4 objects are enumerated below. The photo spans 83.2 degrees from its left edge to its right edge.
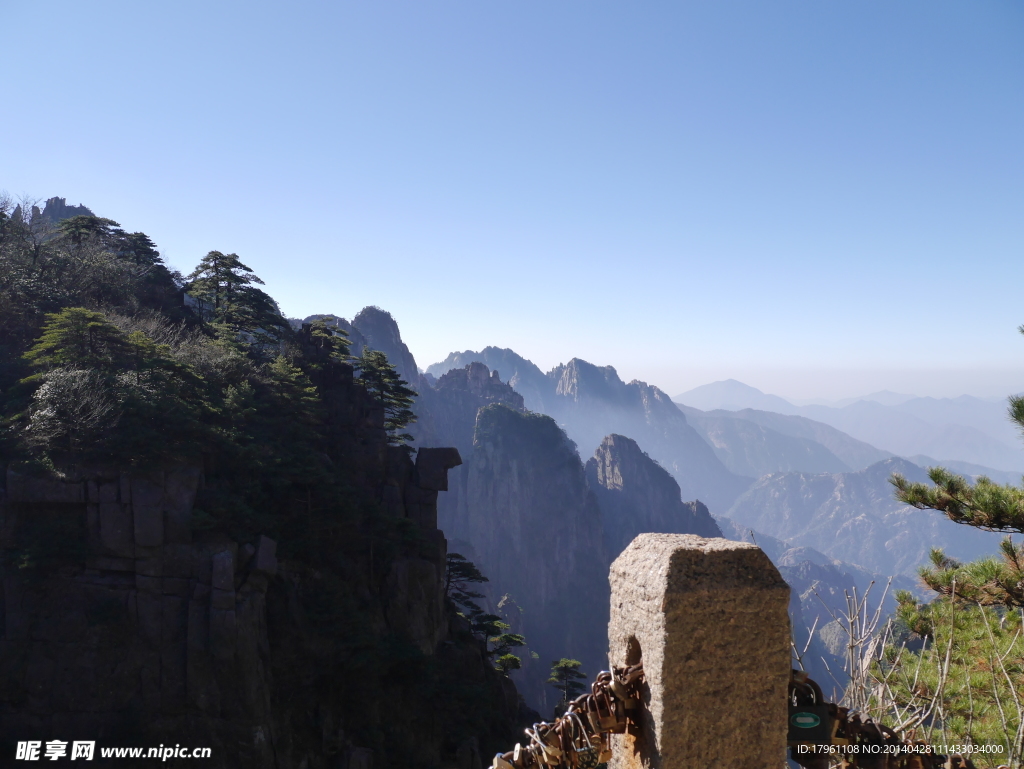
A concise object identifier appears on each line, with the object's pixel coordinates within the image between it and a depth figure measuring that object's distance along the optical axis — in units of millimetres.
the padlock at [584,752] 2352
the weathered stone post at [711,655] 2250
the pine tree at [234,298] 26547
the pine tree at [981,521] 7184
